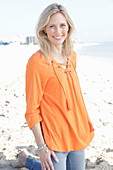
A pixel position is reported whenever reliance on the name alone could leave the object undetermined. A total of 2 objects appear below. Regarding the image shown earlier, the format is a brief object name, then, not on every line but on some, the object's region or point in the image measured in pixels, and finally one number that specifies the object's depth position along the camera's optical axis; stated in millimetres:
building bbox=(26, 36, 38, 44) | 103062
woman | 1403
